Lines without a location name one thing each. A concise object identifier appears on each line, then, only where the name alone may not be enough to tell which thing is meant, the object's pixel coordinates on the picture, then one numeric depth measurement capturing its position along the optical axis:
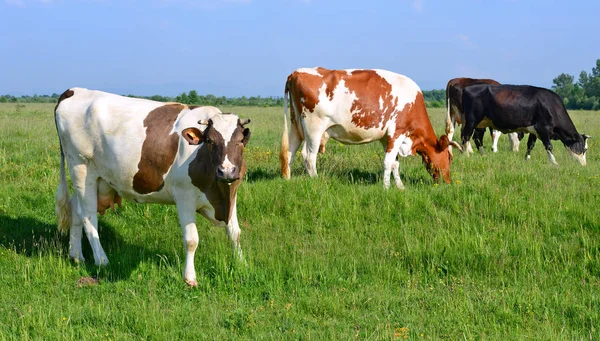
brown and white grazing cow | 11.48
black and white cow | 15.24
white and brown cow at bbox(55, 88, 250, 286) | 6.60
